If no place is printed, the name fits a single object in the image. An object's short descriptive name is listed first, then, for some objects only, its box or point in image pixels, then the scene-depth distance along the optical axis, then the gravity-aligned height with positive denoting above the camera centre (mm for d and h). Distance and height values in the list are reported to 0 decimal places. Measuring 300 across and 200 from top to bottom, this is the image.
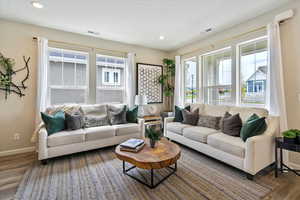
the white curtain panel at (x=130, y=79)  4211 +657
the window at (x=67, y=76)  3430 +631
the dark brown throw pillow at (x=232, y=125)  2572 -419
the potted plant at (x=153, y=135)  2240 -512
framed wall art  4504 +634
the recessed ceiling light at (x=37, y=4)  2363 +1614
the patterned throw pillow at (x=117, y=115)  3464 -332
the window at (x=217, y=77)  3463 +634
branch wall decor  2869 +470
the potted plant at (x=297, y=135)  1974 -455
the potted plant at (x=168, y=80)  4852 +726
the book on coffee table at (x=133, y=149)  2111 -691
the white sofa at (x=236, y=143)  2041 -685
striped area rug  1767 -1110
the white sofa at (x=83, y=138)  2516 -721
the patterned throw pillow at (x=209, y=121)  3043 -425
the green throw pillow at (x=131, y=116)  3682 -360
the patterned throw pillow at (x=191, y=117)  3410 -365
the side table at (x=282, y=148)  1958 -643
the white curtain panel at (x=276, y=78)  2393 +396
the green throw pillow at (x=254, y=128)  2229 -404
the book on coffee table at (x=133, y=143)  2148 -637
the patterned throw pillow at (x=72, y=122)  2916 -402
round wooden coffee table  1821 -733
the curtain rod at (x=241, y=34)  2723 +1398
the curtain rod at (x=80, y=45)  3248 +1406
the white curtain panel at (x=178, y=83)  4547 +581
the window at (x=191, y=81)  4262 +636
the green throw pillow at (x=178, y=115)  3729 -342
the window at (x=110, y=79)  3980 +648
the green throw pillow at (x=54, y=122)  2658 -382
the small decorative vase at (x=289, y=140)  1979 -531
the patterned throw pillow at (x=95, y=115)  3254 -310
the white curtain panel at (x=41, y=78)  3088 +517
